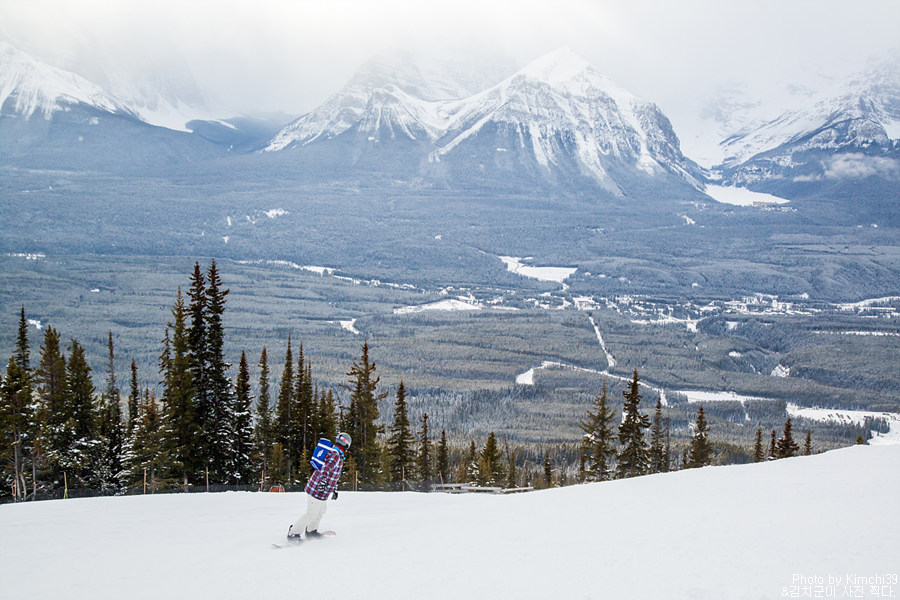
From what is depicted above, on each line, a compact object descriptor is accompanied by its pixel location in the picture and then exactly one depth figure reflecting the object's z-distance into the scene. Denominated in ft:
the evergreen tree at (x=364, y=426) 143.13
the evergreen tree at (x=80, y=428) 124.77
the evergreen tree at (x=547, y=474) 173.11
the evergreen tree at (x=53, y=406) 120.84
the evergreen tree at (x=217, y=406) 116.88
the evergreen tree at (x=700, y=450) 156.04
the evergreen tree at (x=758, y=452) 172.96
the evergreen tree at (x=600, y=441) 140.35
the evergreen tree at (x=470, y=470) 168.69
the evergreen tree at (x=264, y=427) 142.10
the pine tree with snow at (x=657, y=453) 152.98
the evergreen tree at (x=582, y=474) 149.52
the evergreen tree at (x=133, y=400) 147.33
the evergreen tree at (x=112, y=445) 126.62
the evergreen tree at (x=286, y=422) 140.67
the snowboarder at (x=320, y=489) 47.47
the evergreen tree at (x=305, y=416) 141.00
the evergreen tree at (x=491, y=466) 158.30
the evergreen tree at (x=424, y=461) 159.74
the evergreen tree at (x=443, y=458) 167.84
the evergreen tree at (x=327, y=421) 142.10
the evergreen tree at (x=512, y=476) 169.12
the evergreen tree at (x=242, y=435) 122.11
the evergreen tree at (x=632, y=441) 139.74
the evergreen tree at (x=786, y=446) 159.74
